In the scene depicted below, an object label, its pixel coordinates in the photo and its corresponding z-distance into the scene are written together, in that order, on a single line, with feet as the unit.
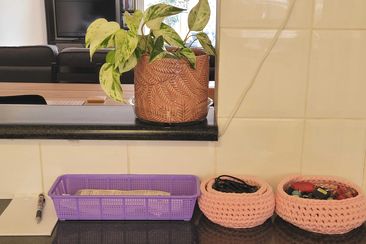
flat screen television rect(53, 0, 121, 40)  19.30
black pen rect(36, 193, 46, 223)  2.71
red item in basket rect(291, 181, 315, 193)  2.69
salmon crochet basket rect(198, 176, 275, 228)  2.54
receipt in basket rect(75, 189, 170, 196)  2.71
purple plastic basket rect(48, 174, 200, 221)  2.63
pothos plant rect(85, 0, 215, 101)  2.53
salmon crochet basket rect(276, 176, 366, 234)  2.48
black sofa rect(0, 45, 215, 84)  9.84
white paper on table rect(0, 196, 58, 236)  2.58
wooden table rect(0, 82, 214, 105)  7.80
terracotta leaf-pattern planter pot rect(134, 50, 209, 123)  2.67
